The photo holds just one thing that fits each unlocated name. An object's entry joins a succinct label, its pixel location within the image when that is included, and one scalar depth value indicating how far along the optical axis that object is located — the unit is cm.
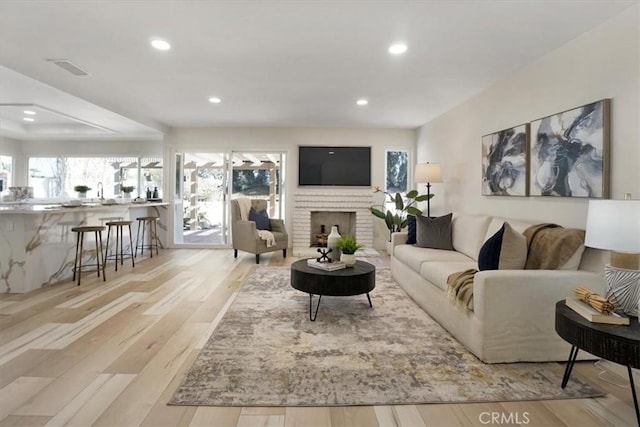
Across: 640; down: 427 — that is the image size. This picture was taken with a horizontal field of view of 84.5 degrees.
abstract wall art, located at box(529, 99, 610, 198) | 258
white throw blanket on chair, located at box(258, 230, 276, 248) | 571
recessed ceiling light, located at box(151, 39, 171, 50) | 305
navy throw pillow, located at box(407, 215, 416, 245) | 452
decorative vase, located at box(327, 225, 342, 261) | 353
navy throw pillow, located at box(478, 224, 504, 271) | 260
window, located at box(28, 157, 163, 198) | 792
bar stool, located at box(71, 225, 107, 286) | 435
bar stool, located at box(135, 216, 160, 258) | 625
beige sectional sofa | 233
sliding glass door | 714
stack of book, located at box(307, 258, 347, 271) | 328
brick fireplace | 699
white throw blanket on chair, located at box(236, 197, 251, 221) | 604
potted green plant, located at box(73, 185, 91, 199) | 638
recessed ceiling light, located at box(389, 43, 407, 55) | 309
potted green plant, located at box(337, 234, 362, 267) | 345
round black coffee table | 307
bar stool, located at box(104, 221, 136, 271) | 512
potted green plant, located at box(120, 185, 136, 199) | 671
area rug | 195
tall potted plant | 619
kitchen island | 390
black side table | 160
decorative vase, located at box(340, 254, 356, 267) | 345
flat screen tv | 700
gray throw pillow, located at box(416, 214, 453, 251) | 424
